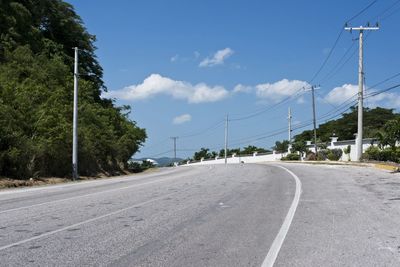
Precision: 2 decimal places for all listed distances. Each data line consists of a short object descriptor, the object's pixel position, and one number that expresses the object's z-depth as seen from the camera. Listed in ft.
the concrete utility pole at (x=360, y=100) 149.48
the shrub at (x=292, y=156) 248.93
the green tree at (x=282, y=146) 288.55
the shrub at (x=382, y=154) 132.77
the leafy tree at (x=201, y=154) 406.04
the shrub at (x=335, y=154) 196.85
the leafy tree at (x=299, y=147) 250.53
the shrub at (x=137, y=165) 174.85
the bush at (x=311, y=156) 220.96
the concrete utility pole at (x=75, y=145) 102.73
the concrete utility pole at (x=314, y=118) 230.89
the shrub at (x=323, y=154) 208.44
